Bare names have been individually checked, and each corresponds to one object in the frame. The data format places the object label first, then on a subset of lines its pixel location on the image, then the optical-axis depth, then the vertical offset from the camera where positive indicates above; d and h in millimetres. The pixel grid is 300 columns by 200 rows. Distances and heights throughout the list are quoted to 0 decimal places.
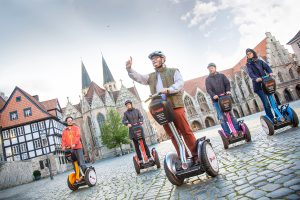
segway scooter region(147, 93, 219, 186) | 2799 -467
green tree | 32905 +1885
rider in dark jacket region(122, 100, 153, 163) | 6045 +626
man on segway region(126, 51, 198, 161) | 3068 +738
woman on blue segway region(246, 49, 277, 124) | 5039 +890
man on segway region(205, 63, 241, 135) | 5064 +784
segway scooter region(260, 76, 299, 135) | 4865 -309
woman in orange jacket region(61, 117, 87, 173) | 5474 +369
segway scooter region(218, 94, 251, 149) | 4959 -485
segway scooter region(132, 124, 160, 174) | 5847 -553
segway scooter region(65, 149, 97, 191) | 5431 -595
